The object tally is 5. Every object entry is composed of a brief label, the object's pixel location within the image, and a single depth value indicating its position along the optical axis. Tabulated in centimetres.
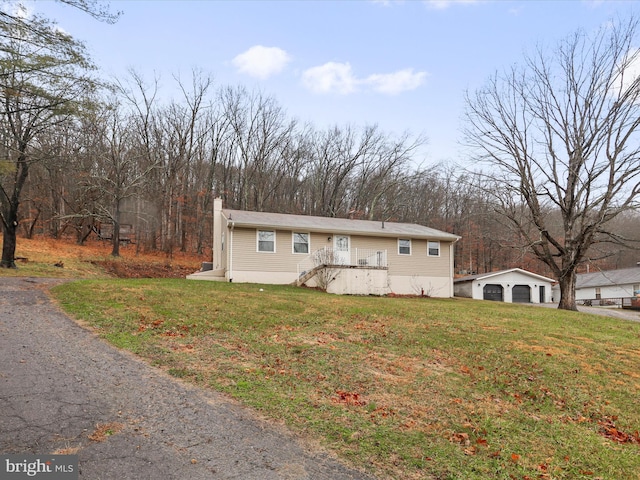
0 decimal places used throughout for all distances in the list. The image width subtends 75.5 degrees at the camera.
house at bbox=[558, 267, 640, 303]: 3335
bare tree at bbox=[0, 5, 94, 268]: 698
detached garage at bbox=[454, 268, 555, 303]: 2786
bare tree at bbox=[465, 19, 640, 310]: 1712
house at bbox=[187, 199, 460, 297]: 1795
